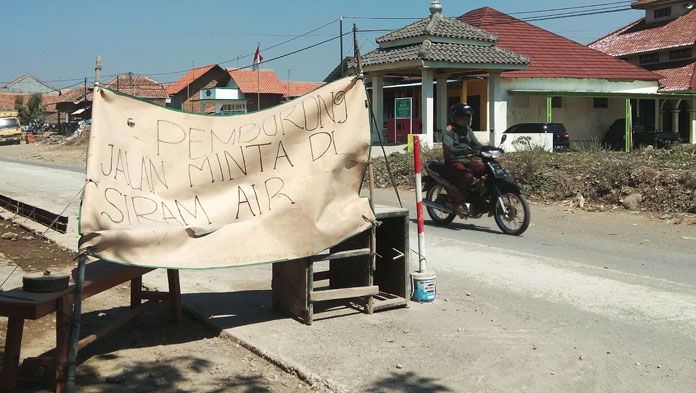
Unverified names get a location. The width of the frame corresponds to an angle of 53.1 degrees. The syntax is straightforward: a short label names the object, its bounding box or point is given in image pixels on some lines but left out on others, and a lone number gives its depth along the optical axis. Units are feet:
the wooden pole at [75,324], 14.12
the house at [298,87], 224.53
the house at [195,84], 241.14
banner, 15.88
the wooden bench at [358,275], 18.70
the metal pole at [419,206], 20.99
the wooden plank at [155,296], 19.57
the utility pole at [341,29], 126.41
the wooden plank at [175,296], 18.93
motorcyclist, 34.68
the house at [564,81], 105.29
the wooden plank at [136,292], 19.26
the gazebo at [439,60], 85.20
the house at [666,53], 125.49
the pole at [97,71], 16.26
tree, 305.32
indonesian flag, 170.09
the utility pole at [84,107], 256.77
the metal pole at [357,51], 19.04
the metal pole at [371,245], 19.21
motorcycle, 34.53
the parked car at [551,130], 89.51
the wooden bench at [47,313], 13.82
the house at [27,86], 382.01
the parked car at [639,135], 104.22
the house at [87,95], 248.52
